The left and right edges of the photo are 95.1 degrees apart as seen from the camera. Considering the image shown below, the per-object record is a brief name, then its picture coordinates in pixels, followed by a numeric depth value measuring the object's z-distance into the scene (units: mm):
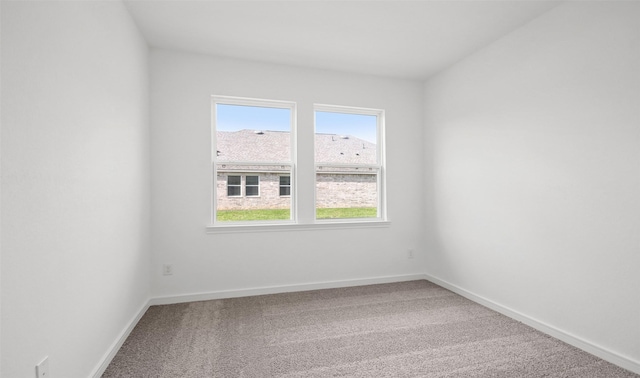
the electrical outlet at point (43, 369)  1285
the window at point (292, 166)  3387
